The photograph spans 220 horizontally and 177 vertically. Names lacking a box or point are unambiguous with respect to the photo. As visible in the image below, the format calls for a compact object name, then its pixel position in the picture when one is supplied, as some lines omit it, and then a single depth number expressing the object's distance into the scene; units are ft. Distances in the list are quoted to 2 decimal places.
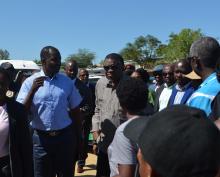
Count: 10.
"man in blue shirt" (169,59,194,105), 16.48
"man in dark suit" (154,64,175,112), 17.94
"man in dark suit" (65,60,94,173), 22.27
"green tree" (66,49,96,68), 297.88
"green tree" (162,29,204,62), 193.06
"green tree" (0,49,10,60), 210.90
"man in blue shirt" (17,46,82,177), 13.99
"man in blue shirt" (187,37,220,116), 9.23
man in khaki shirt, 13.88
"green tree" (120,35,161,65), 244.09
